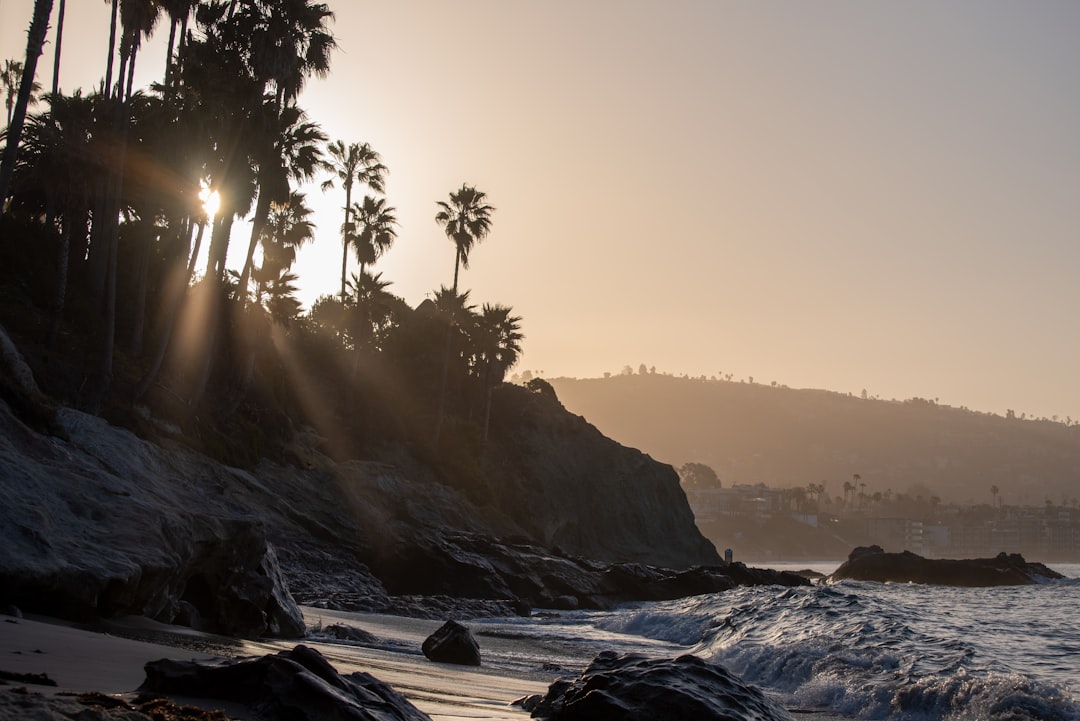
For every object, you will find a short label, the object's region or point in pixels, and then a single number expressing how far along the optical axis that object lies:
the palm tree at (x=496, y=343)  66.75
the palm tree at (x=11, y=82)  49.86
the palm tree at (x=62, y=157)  31.22
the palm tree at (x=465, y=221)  62.06
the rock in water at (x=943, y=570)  63.34
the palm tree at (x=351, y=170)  58.09
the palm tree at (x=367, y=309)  56.62
